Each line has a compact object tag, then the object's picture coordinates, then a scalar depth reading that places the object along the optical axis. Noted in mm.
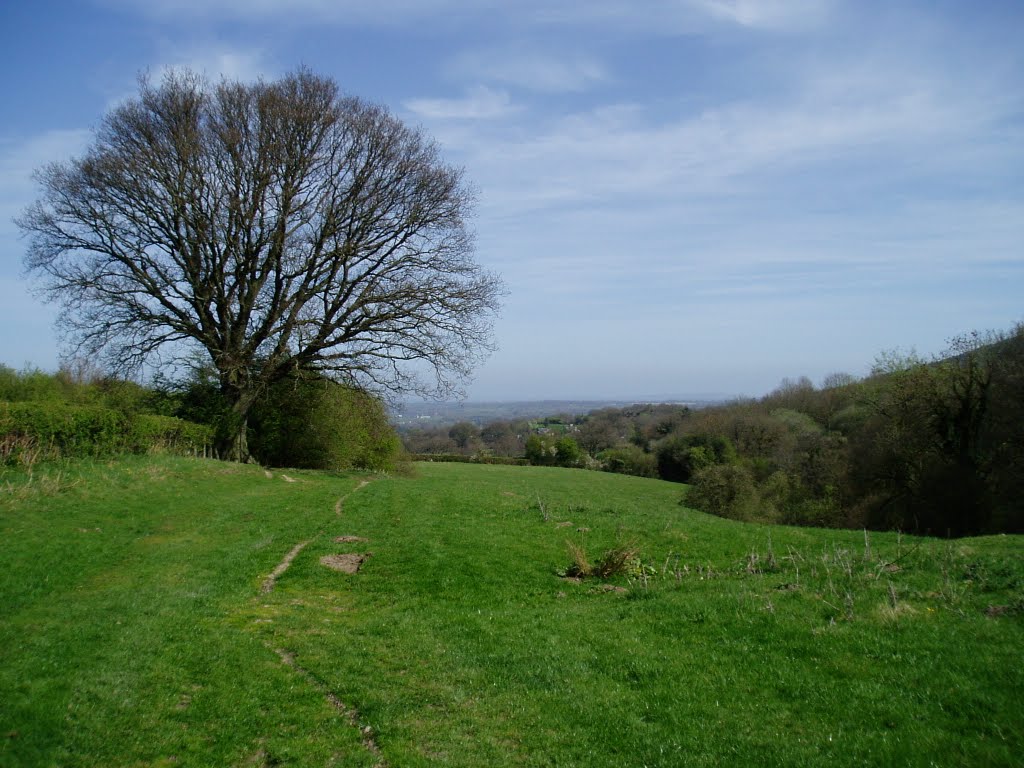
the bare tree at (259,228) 25891
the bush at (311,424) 32688
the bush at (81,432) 18125
